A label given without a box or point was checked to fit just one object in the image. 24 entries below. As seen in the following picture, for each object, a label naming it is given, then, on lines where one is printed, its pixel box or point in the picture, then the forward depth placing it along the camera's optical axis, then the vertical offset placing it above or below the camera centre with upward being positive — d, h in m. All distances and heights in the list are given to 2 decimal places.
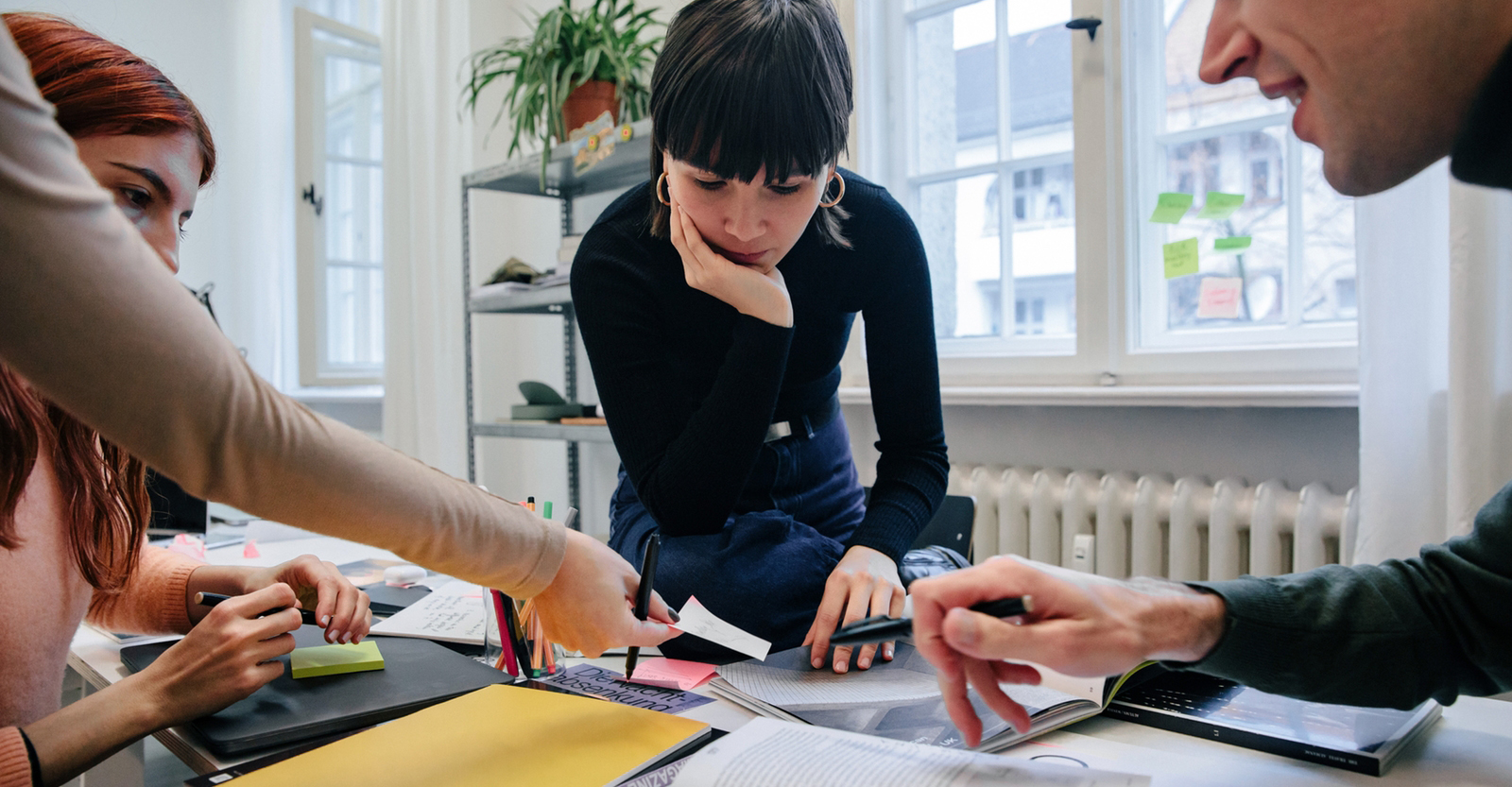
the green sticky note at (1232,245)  1.93 +0.26
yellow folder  0.61 -0.27
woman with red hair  0.72 -0.15
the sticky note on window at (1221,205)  1.90 +0.34
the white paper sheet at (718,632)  0.84 -0.25
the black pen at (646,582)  0.77 -0.18
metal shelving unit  2.41 +0.57
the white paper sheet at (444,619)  1.00 -0.28
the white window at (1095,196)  1.90 +0.41
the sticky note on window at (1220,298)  1.97 +0.15
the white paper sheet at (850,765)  0.57 -0.26
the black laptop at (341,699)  0.69 -0.27
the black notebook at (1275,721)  0.66 -0.28
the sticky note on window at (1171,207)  1.90 +0.34
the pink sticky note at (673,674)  0.86 -0.30
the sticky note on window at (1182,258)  1.91 +0.23
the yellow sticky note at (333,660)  0.83 -0.26
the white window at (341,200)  3.79 +0.82
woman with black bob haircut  0.98 +0.05
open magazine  0.71 -0.28
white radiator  1.66 -0.32
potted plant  2.32 +0.81
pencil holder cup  0.92 -0.27
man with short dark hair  0.59 -0.16
